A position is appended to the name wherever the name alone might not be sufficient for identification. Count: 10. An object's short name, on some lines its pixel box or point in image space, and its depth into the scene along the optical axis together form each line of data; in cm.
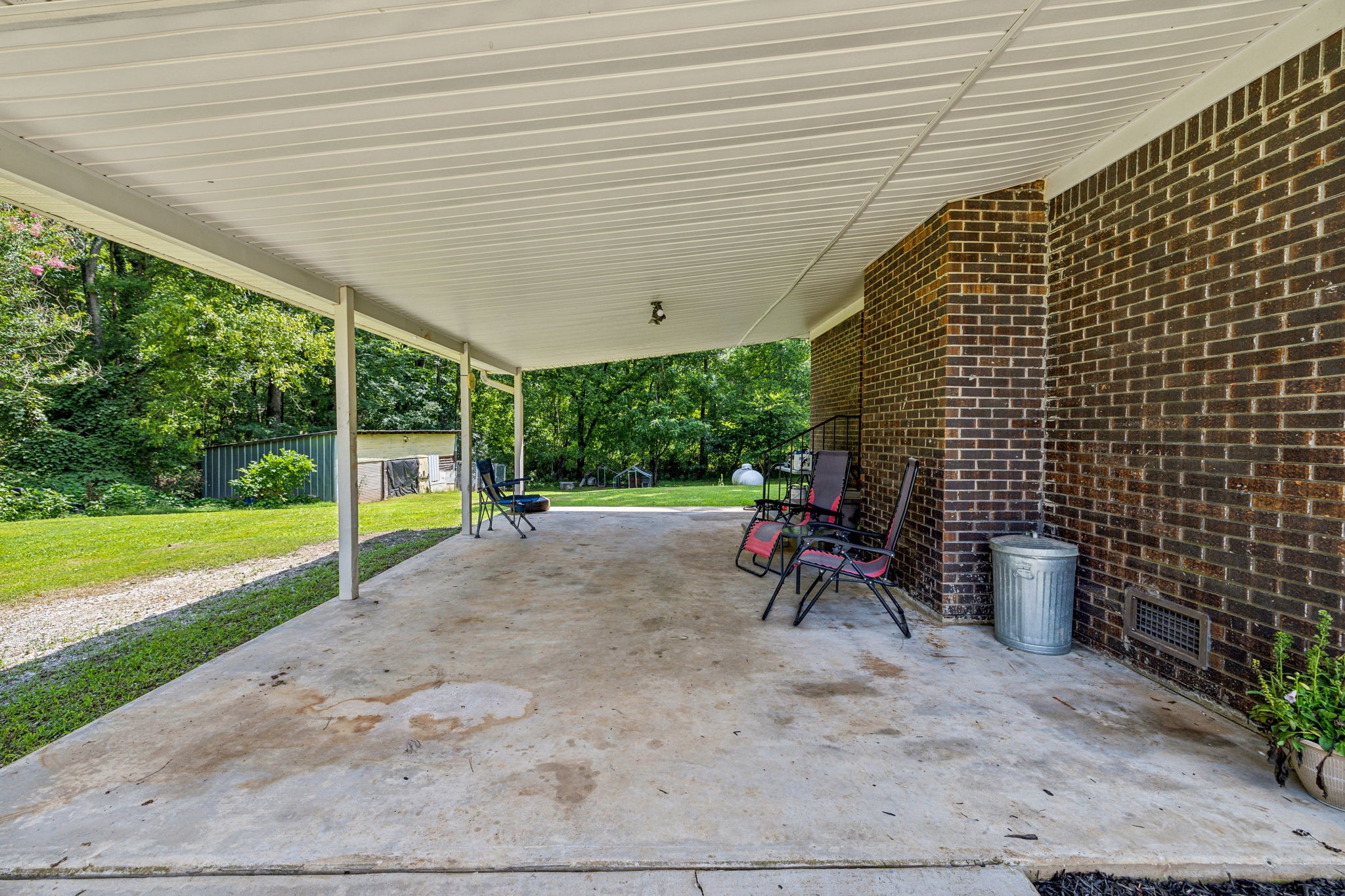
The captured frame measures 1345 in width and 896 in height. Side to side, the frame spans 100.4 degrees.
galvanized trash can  328
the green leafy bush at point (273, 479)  1223
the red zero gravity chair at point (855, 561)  370
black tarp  1387
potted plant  191
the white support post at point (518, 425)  1044
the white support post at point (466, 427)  778
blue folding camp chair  747
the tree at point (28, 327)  1106
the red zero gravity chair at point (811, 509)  503
